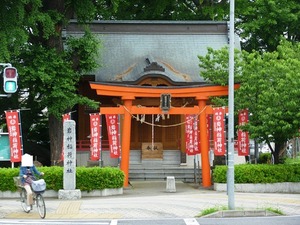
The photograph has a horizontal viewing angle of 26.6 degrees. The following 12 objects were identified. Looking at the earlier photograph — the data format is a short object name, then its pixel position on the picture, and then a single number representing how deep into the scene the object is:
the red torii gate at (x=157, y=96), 28.92
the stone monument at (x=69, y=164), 25.23
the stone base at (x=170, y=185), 27.95
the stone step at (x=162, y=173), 34.88
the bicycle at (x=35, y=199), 19.39
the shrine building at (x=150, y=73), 35.25
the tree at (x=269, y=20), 41.16
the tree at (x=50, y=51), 29.20
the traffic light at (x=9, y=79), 18.36
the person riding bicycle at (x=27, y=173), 20.25
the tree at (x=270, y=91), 26.88
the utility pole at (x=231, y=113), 19.83
